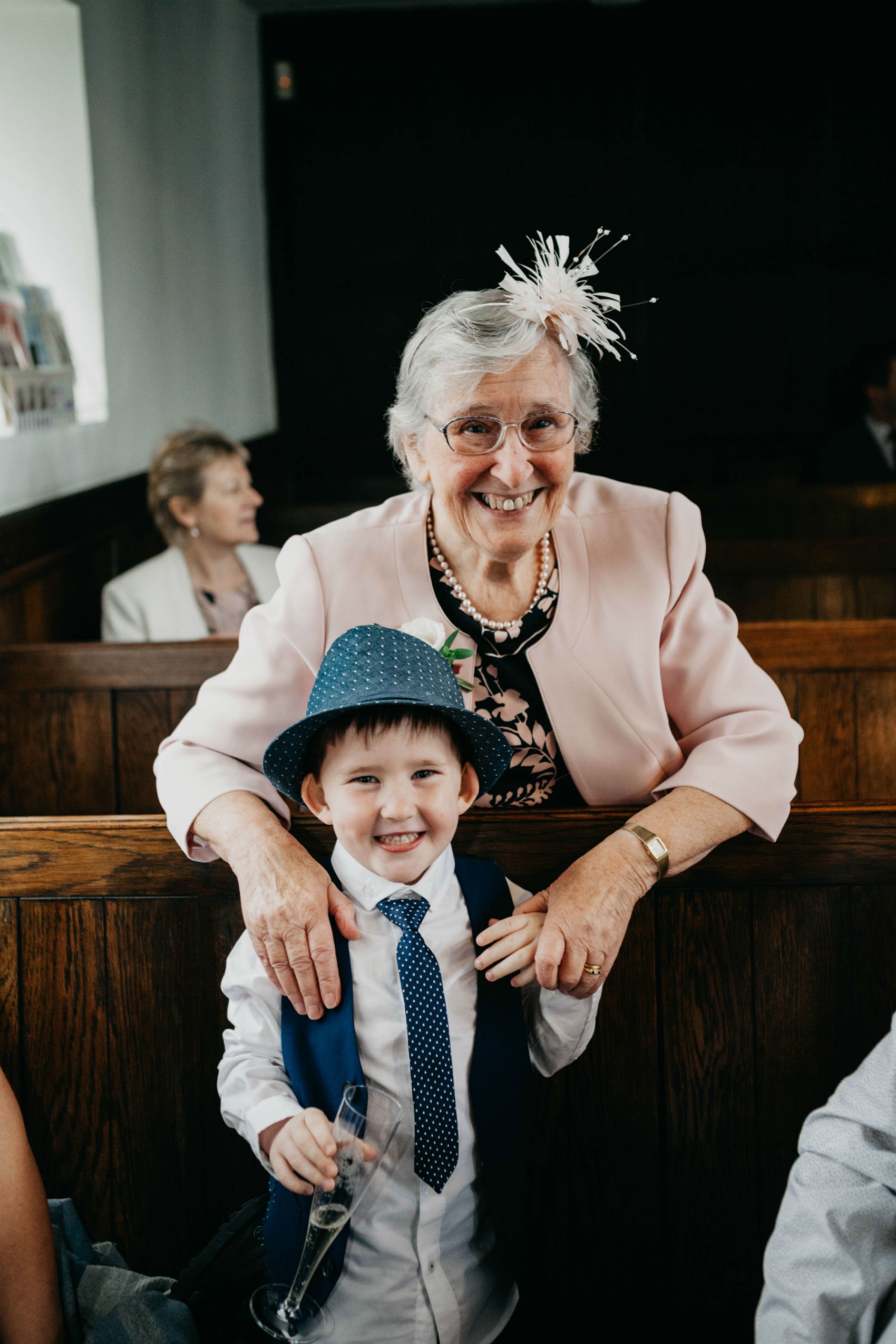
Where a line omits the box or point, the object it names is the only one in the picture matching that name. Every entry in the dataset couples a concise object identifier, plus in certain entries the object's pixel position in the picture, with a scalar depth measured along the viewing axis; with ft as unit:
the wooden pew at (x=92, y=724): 7.95
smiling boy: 4.22
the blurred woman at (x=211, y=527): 11.07
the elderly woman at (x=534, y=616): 4.84
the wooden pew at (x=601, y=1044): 4.91
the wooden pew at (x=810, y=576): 10.89
